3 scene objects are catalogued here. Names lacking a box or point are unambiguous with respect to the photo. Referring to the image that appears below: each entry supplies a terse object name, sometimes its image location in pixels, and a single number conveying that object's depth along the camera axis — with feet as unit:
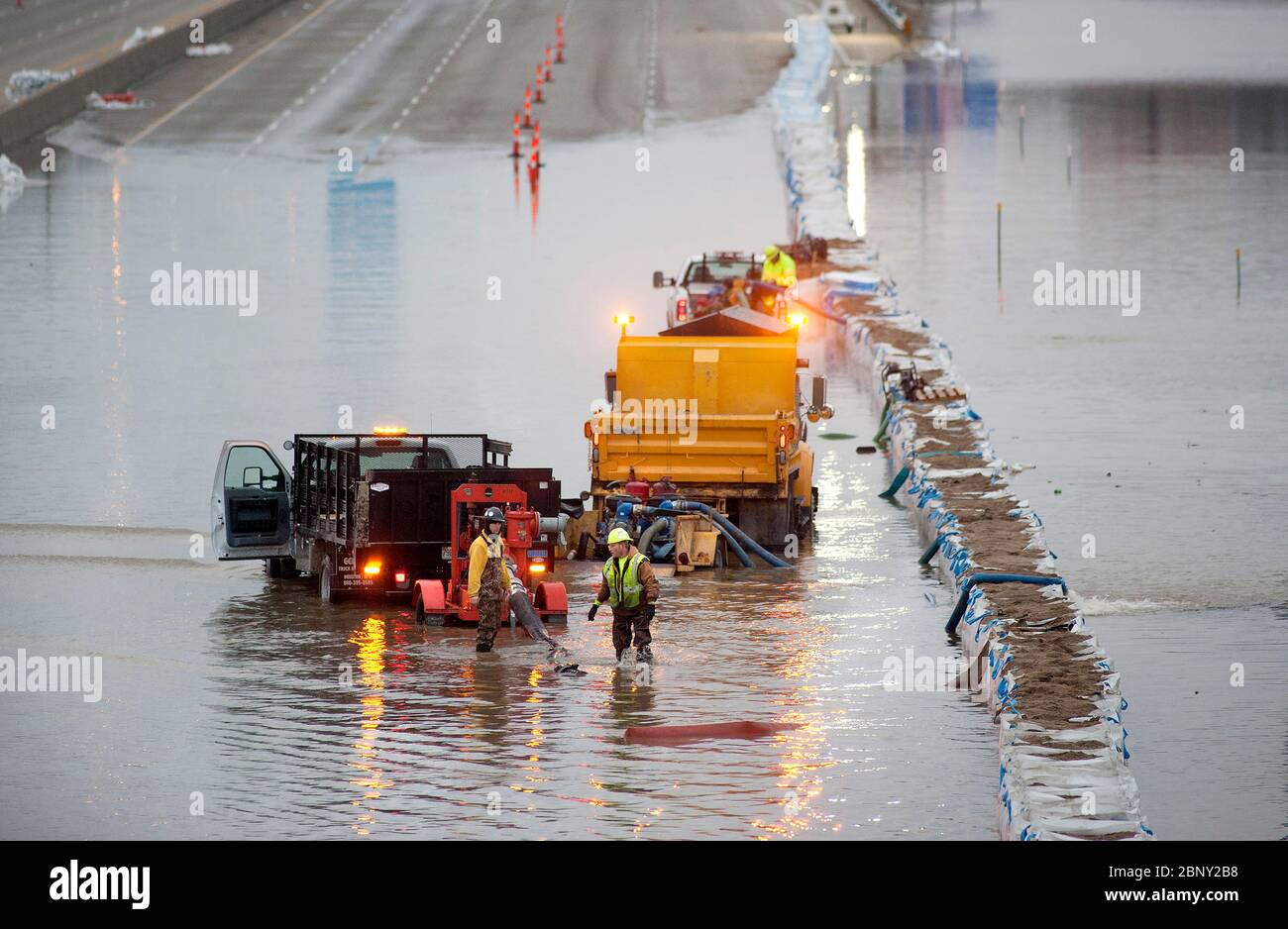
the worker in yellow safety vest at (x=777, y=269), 142.41
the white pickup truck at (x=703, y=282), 136.15
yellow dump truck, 94.22
